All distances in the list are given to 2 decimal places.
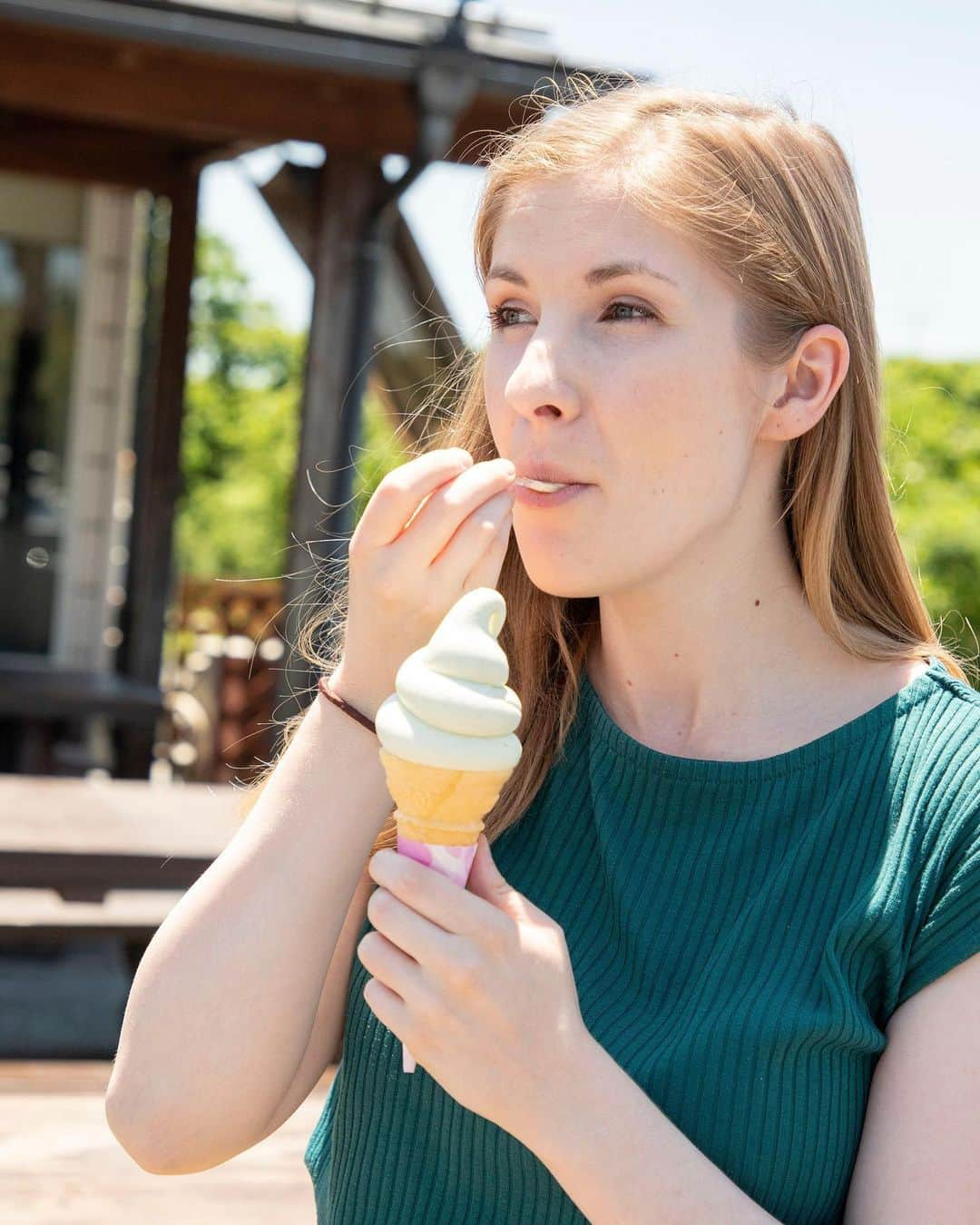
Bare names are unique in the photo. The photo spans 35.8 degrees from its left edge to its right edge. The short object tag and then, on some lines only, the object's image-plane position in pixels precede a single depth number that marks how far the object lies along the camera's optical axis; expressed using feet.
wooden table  13.32
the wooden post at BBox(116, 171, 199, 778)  25.84
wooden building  18.97
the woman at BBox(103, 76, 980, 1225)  4.52
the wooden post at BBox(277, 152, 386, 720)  20.07
